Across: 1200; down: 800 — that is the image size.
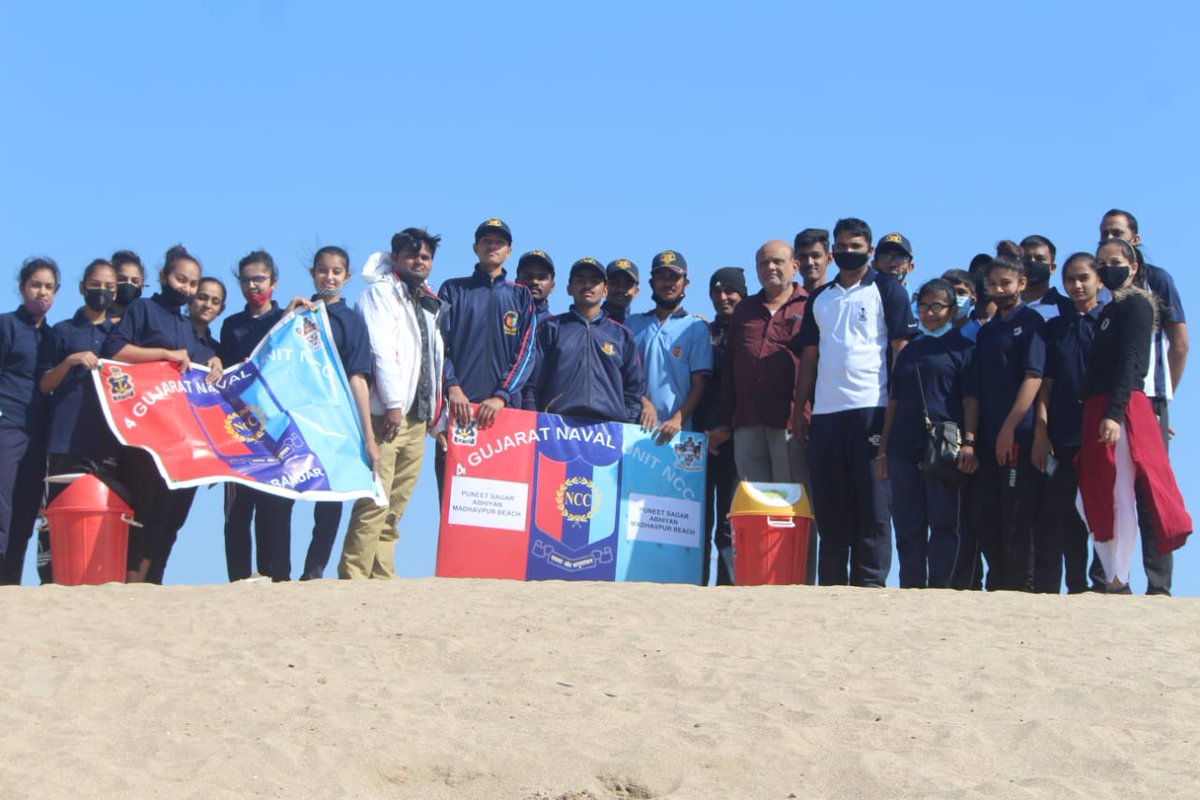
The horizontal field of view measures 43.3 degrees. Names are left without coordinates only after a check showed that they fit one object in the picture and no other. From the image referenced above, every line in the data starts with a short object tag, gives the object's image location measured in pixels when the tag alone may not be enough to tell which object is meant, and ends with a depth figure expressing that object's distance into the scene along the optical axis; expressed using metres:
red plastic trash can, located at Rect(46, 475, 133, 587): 8.64
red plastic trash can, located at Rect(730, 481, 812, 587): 9.31
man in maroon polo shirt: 9.94
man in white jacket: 9.52
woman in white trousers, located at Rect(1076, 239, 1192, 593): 8.54
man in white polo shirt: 9.30
